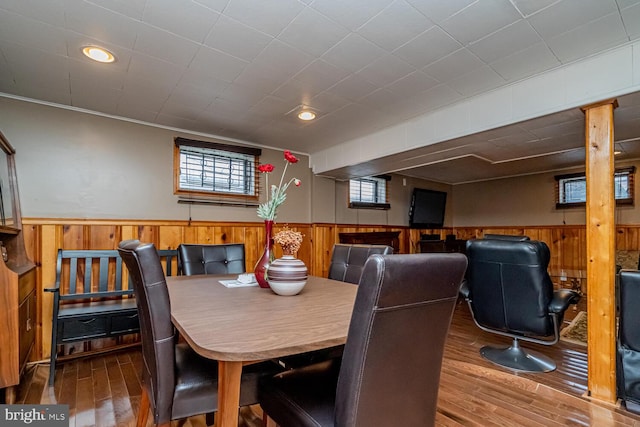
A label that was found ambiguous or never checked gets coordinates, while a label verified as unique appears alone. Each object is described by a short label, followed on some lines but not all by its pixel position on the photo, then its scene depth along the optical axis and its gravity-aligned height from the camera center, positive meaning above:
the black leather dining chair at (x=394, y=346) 0.81 -0.34
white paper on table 1.97 -0.41
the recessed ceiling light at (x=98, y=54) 2.01 +1.04
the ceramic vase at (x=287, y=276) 1.64 -0.29
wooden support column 2.07 -0.18
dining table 0.94 -0.38
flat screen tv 6.16 +0.27
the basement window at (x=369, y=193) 5.25 +0.48
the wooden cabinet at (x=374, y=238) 4.85 -0.27
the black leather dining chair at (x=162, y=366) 1.09 -0.55
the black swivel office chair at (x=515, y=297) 2.42 -0.58
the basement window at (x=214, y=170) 3.59 +0.57
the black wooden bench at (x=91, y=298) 2.41 -0.71
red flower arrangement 1.92 +0.08
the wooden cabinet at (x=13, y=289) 1.89 -0.48
